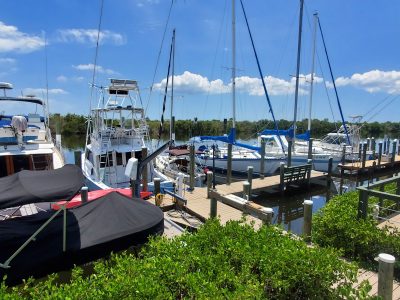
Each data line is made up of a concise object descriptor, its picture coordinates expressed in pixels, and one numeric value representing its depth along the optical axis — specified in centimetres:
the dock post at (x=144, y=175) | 1141
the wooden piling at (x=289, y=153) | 1688
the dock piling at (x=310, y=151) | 1928
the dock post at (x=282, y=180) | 1457
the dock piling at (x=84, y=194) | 802
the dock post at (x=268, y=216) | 657
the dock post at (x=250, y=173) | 1279
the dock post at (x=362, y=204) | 579
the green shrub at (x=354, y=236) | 552
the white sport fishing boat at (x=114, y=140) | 1310
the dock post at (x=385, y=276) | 391
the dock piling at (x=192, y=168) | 1240
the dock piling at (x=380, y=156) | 2131
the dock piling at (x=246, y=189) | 978
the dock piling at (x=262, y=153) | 1636
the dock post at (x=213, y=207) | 840
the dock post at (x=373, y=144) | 2441
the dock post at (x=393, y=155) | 2277
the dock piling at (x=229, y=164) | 1459
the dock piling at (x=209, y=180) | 1104
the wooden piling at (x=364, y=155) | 1988
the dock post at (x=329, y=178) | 1749
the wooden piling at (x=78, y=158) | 1188
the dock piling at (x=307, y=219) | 691
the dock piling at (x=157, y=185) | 1019
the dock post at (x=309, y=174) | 1616
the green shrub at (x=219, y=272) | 298
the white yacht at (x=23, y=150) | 1097
